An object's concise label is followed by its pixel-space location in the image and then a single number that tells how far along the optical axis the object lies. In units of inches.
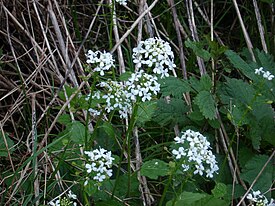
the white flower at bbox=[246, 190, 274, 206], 79.8
